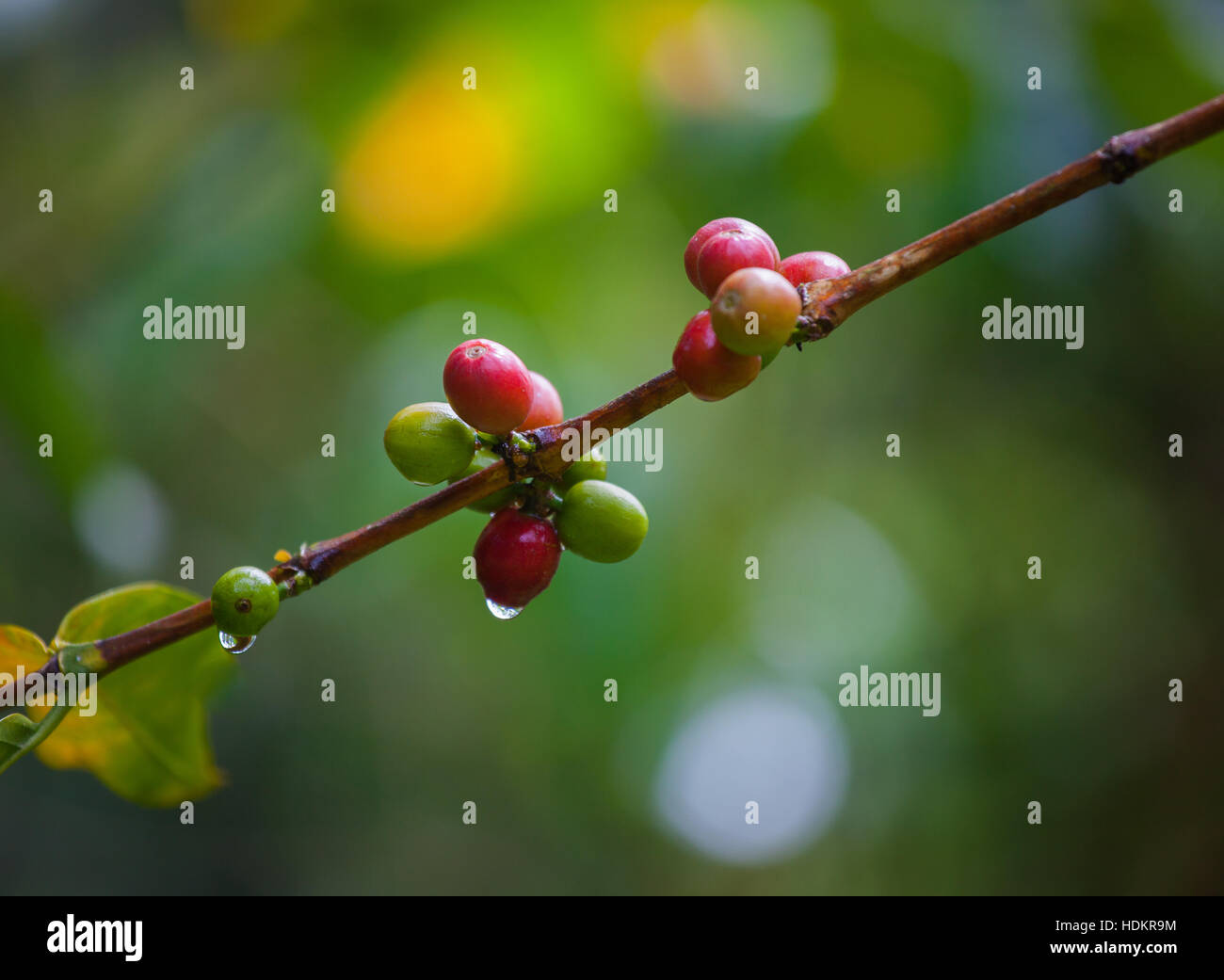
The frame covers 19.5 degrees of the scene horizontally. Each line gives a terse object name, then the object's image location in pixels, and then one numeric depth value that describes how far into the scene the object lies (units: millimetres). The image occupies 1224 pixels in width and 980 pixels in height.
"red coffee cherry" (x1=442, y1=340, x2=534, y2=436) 503
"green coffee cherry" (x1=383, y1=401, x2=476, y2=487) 508
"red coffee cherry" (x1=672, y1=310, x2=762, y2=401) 489
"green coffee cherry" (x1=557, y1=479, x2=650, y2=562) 510
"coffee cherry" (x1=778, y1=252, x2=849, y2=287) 505
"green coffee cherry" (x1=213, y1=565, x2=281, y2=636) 495
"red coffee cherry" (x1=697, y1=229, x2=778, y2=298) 499
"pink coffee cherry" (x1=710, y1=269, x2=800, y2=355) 483
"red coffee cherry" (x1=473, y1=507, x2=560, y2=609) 512
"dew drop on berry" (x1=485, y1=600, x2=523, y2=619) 519
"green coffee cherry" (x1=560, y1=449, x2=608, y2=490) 523
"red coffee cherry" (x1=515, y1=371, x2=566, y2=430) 525
